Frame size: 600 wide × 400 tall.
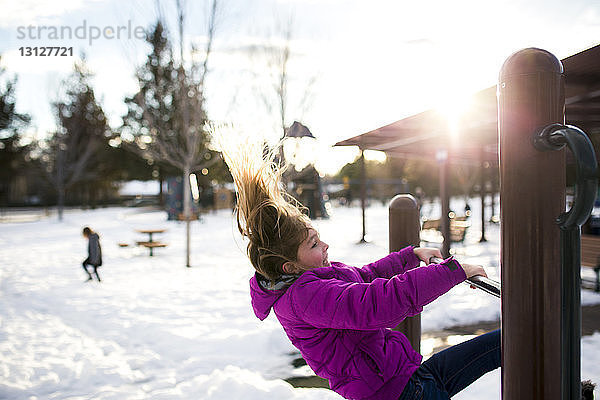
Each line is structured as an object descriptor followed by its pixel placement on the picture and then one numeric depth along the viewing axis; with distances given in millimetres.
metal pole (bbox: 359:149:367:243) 12306
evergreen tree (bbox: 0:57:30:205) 32750
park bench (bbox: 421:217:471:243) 9883
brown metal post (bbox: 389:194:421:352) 1882
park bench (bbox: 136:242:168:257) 11078
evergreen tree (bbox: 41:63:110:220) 29219
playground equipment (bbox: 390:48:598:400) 891
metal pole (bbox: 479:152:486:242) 12305
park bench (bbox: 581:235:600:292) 6428
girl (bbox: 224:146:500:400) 1200
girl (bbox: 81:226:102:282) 8133
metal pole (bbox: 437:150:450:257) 9070
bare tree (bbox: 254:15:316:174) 17203
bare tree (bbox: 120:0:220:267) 9914
